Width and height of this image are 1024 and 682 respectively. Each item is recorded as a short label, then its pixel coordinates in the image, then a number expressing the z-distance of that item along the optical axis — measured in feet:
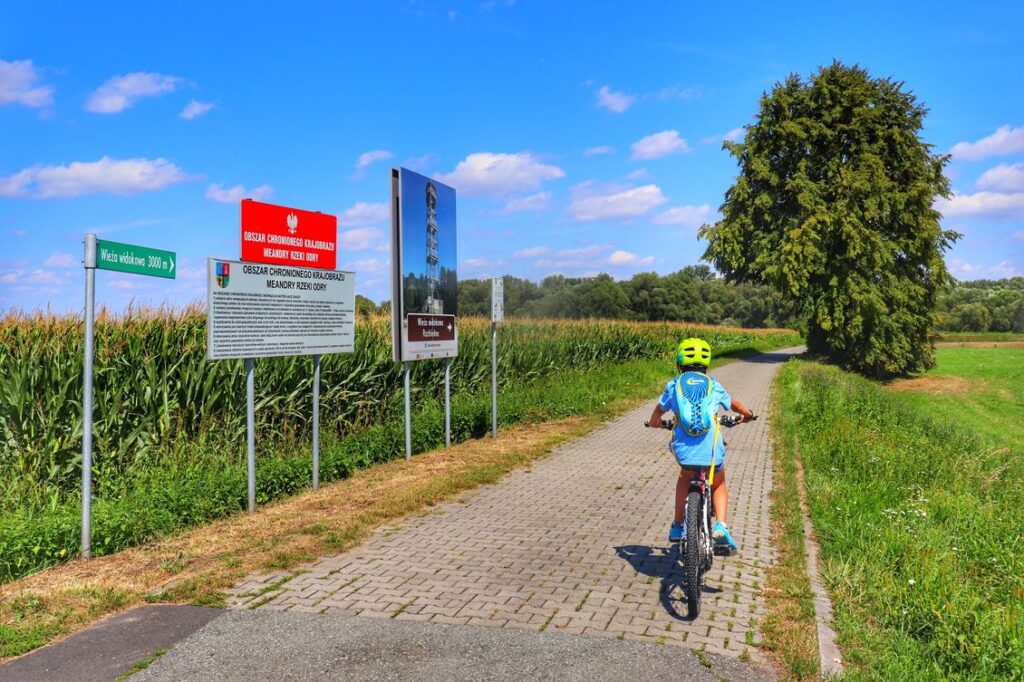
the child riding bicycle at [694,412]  16.89
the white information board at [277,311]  24.21
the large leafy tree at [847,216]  111.86
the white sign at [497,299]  40.88
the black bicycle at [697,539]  15.40
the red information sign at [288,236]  25.63
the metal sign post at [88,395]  19.83
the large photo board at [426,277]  35.22
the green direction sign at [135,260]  20.13
